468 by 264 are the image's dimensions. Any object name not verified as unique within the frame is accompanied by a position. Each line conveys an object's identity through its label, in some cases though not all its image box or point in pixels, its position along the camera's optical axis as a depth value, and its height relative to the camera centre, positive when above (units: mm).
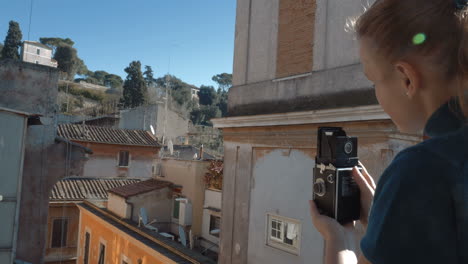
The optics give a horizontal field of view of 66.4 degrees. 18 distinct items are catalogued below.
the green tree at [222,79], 91456 +18584
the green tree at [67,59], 59312 +13914
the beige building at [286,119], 5090 +575
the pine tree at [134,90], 39906 +6211
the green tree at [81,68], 64450 +14243
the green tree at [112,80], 72938 +13408
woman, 726 +103
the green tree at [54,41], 69312 +19692
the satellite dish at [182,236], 12539 -3114
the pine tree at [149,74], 70000 +14275
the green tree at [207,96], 69300 +10542
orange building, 9602 -3082
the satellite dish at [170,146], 22031 +83
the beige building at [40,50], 39000 +10787
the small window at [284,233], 5826 -1341
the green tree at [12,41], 39781 +11269
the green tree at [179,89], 57938 +10560
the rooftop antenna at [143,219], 12648 -2649
